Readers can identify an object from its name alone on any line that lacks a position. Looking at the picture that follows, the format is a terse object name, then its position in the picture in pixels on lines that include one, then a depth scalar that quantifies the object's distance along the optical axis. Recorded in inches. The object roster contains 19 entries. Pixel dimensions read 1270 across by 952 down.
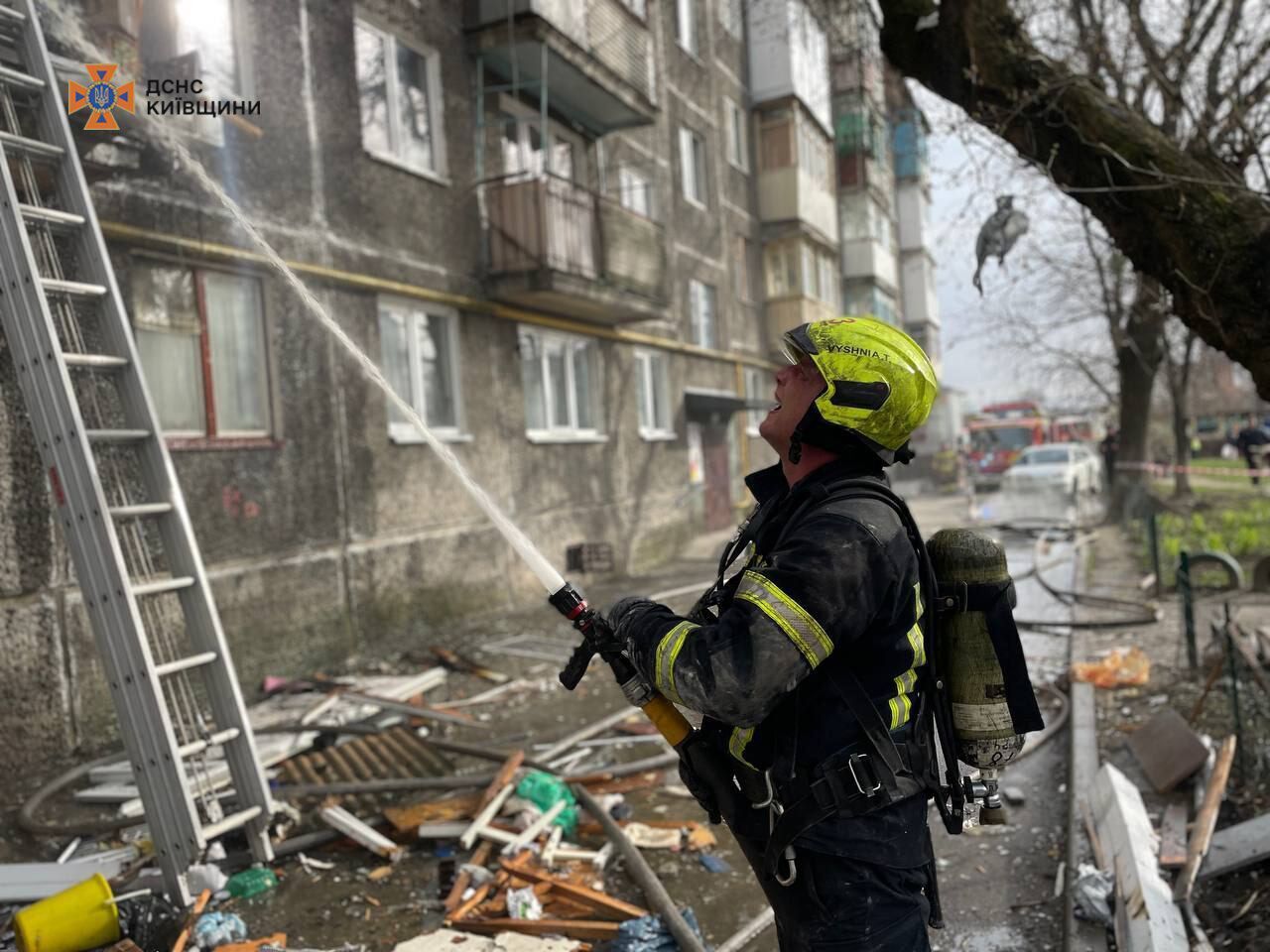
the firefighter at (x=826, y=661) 68.3
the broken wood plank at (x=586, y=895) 139.3
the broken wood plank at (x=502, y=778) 178.5
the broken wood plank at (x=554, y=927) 135.0
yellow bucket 122.6
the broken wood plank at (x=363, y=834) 166.4
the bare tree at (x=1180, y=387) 741.9
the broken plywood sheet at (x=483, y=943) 130.6
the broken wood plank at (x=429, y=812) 173.0
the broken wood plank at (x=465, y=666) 300.0
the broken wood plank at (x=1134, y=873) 120.4
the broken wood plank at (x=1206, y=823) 135.3
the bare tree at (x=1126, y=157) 148.2
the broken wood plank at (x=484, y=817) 165.0
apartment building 258.5
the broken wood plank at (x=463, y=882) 147.3
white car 848.9
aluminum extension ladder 142.0
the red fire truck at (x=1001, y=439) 1186.6
